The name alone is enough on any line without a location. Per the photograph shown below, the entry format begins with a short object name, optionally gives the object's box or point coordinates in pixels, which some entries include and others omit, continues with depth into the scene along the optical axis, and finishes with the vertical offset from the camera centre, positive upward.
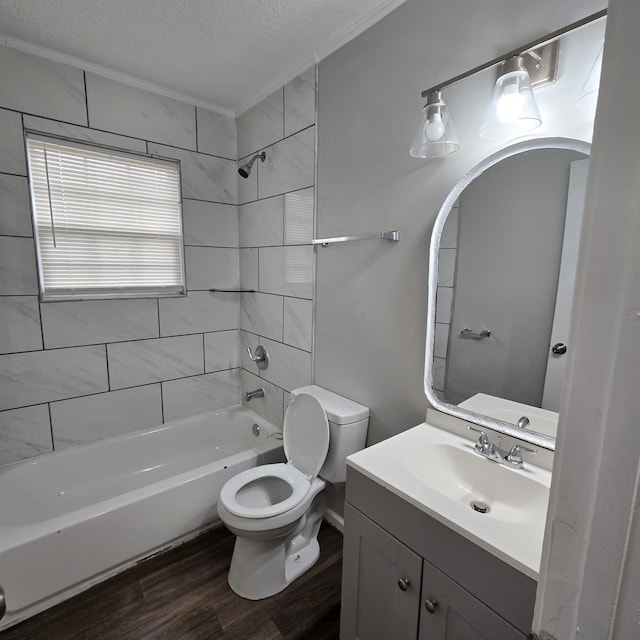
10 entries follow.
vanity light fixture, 1.05 +0.57
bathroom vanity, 0.85 -0.74
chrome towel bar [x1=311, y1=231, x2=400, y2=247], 1.56 +0.15
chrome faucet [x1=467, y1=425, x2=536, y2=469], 1.16 -0.60
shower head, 2.28 +0.67
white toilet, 1.56 -1.05
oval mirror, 1.12 -0.05
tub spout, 2.54 -0.89
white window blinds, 1.96 +0.26
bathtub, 1.51 -1.25
